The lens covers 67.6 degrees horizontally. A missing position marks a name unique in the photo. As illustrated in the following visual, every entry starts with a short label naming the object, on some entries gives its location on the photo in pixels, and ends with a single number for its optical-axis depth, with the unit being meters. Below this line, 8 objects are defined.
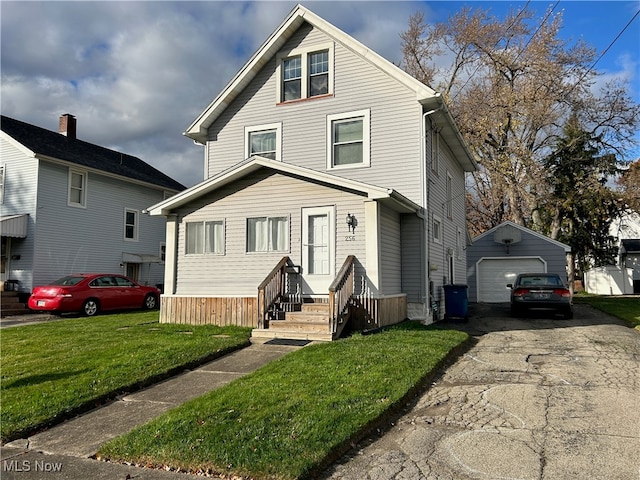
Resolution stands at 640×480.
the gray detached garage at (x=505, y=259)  22.06
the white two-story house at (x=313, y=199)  11.41
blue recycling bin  14.73
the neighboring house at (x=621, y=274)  32.84
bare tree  26.69
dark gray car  14.76
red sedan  15.57
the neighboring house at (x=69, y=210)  19.53
